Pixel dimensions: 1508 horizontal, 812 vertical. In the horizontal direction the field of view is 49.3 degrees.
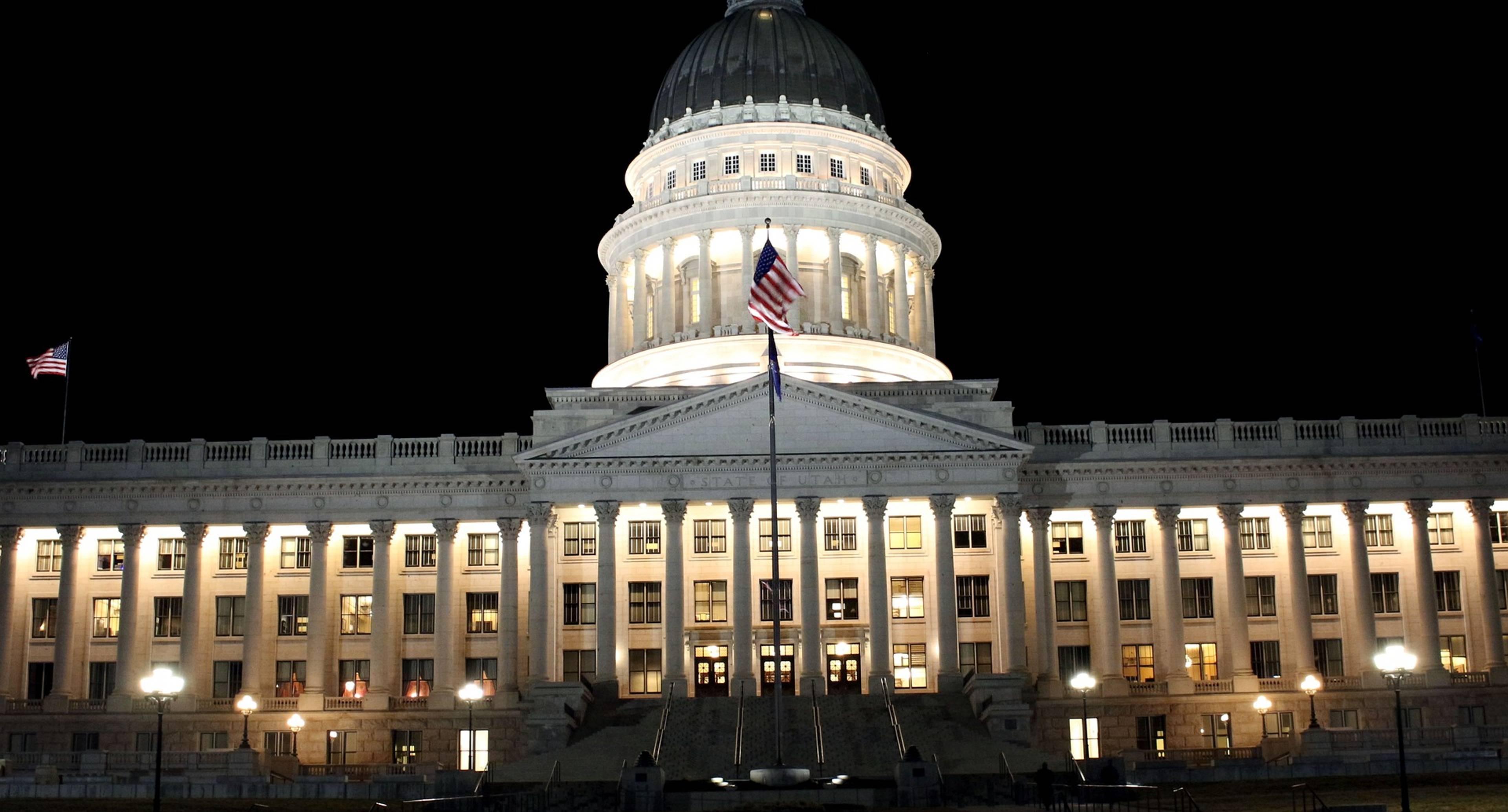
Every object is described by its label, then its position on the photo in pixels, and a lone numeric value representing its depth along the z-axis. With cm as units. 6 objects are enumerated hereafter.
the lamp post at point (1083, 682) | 5984
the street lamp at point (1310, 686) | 6031
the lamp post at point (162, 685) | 4566
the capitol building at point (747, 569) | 6500
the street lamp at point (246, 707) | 6098
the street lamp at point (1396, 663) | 4319
